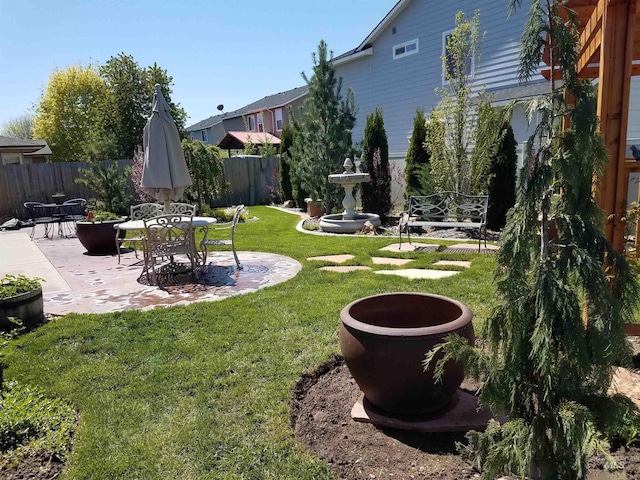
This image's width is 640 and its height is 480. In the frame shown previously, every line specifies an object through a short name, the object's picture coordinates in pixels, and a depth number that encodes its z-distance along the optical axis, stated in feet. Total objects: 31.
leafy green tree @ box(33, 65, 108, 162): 85.35
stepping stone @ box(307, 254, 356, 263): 22.79
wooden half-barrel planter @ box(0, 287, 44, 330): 14.15
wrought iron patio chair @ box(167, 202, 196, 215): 25.88
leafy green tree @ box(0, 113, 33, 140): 153.49
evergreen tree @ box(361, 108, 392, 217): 37.11
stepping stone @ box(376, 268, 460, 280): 18.58
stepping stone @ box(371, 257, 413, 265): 21.67
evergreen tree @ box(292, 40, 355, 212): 38.58
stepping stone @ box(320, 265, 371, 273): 20.38
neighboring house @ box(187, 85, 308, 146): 95.61
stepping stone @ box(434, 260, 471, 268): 20.43
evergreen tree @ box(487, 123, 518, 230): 30.30
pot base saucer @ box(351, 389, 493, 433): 8.19
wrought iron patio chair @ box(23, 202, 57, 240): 36.76
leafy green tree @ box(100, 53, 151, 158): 66.69
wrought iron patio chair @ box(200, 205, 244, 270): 21.66
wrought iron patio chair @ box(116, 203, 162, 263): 25.07
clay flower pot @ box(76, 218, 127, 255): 27.37
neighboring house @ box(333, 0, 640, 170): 37.88
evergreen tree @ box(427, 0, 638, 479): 5.28
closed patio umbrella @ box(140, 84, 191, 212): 21.70
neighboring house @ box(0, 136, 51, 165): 65.34
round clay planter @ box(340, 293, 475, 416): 7.77
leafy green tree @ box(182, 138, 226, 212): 43.01
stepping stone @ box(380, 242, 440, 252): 24.61
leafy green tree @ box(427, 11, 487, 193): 30.99
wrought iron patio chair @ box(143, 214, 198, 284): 19.53
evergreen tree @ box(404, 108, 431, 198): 34.86
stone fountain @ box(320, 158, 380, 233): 32.17
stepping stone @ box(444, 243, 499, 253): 23.57
